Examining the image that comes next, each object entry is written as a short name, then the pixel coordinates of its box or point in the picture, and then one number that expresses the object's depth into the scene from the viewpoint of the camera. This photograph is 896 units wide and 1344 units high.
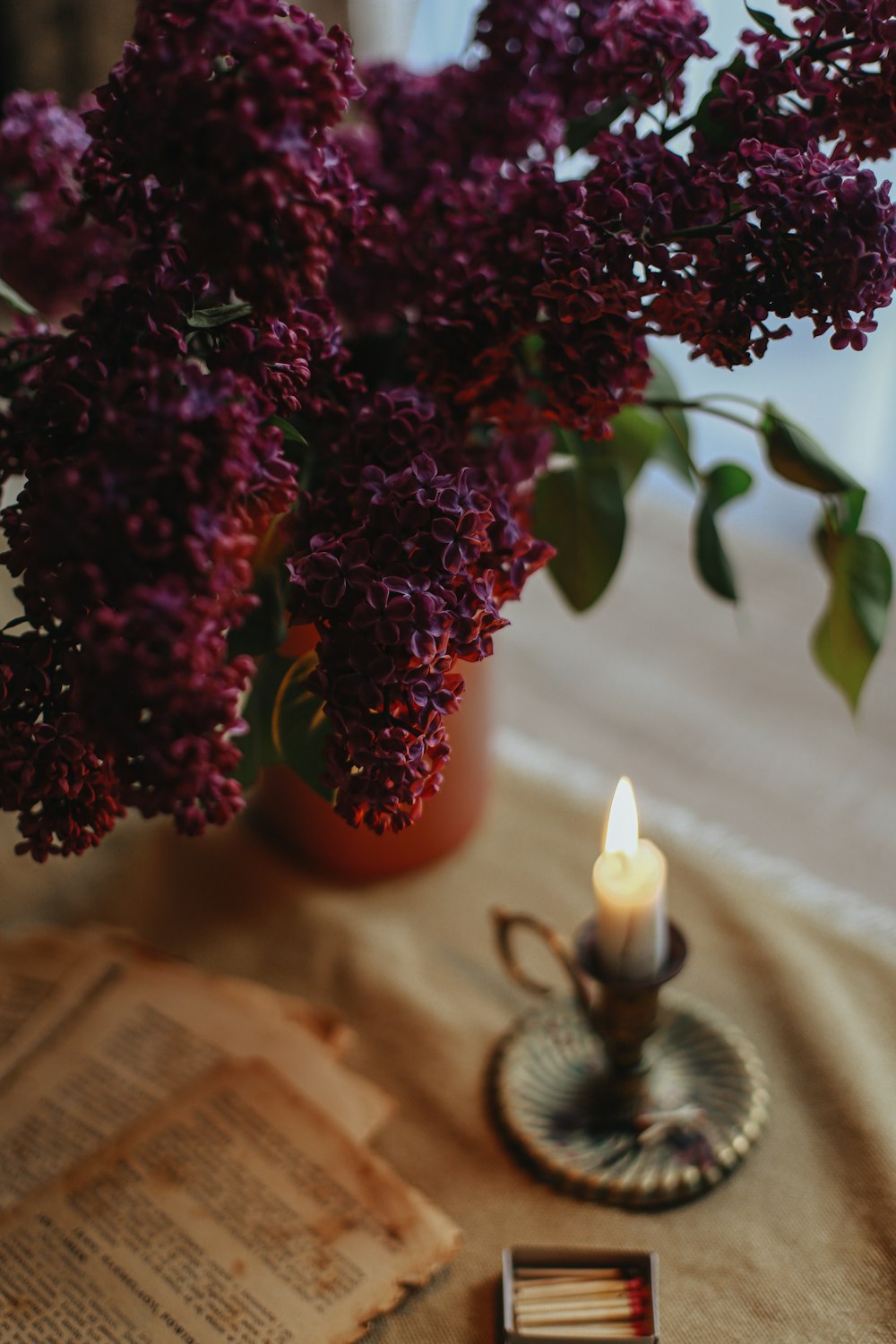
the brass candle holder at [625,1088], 0.58
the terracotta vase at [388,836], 0.73
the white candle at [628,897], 0.55
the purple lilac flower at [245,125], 0.37
